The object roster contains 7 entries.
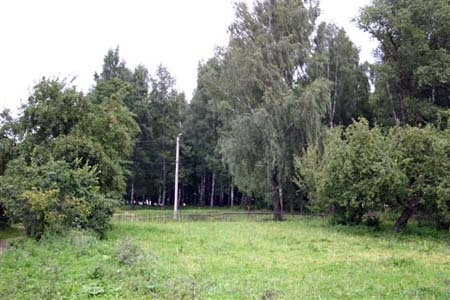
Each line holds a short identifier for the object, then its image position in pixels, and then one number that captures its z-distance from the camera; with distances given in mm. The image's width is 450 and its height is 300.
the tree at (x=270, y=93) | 34156
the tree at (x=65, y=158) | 19797
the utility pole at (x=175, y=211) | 35269
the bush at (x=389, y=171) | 24422
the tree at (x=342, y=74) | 39094
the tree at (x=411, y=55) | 33094
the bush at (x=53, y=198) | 19266
